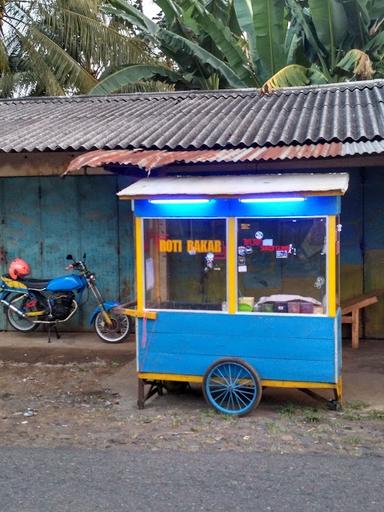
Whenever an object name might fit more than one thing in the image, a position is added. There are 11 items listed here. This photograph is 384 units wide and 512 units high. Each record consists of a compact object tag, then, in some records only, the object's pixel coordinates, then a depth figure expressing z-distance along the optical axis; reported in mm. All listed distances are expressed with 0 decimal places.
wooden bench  7938
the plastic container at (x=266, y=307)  5691
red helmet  8875
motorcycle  8625
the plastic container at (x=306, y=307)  5605
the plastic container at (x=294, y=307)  5629
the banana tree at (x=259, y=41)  13250
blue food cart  5492
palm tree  16578
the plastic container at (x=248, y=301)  5734
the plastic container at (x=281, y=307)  5656
